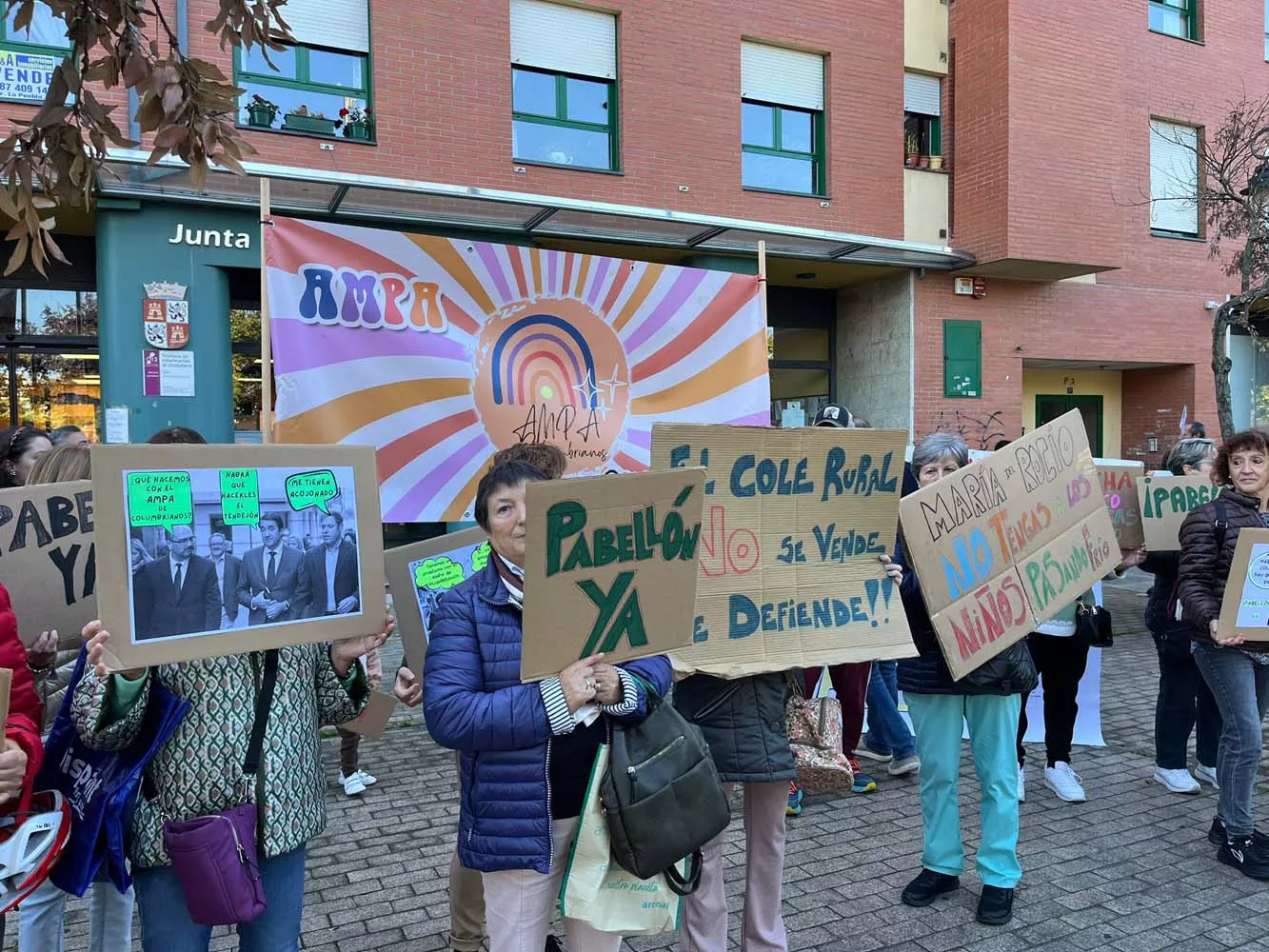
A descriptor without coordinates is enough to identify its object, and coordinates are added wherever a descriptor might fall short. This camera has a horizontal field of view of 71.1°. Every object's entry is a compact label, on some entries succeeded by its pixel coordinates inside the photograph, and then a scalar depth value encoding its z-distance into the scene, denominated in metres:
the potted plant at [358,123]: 10.00
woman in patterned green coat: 2.10
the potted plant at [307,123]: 9.75
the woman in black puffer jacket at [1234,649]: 3.98
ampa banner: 3.74
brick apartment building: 9.37
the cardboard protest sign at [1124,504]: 5.16
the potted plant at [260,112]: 9.54
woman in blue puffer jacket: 2.25
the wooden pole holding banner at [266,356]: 3.33
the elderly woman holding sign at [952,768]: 3.57
